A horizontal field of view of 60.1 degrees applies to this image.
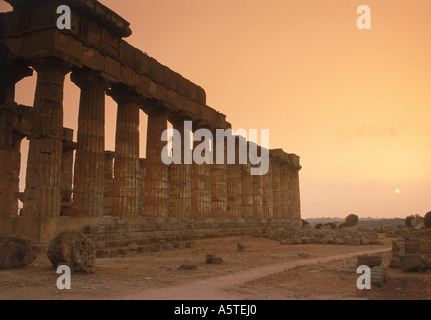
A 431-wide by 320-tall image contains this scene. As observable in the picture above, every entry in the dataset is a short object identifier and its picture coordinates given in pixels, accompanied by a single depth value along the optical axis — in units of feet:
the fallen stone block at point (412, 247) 42.86
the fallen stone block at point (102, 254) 45.93
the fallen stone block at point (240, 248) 58.12
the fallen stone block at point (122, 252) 47.96
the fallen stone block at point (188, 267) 34.99
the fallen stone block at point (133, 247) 51.71
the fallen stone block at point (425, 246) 42.32
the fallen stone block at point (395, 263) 34.37
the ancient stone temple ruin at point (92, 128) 48.44
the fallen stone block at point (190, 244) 62.90
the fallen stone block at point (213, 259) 40.16
